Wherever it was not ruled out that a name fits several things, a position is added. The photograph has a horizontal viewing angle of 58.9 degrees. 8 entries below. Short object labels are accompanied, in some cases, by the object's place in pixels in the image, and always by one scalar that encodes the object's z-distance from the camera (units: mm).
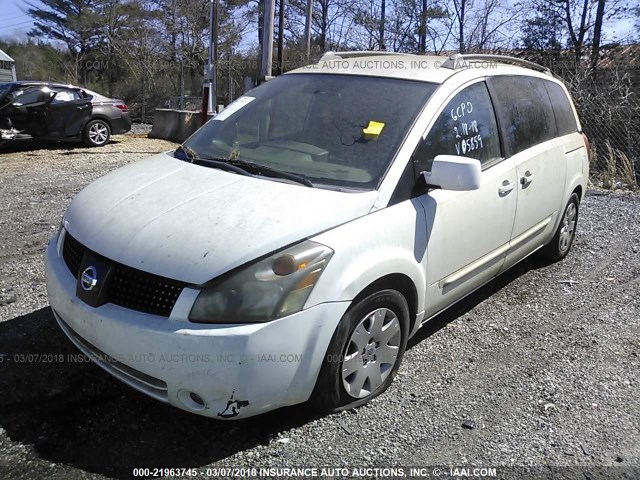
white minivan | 2467
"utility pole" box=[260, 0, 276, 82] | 10305
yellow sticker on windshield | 3291
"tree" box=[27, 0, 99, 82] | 39375
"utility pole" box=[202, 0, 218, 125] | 12409
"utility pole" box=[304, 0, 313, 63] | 16672
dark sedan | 12117
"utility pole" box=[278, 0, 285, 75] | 17150
